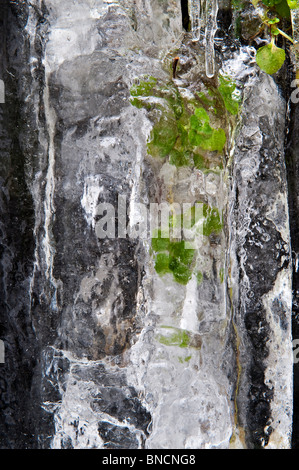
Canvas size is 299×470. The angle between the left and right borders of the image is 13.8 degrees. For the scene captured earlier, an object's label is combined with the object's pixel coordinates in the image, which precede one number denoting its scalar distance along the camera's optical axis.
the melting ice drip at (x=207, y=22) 1.21
